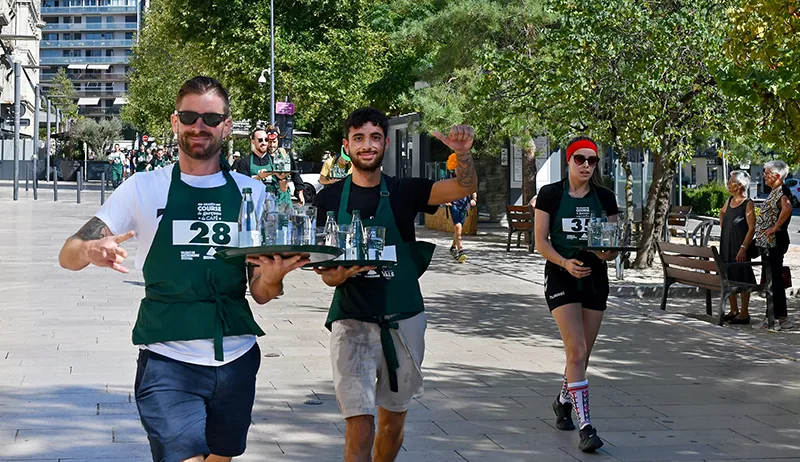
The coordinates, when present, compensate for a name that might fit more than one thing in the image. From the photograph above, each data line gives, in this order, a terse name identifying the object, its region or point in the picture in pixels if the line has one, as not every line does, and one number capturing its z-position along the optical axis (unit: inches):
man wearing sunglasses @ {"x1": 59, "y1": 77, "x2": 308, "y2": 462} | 151.6
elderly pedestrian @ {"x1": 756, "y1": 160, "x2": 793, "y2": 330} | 478.6
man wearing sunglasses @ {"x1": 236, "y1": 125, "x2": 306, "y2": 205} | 535.2
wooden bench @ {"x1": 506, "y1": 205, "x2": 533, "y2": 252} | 885.0
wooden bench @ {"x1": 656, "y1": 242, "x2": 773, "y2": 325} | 481.4
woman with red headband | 255.4
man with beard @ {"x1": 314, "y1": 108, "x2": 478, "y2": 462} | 189.8
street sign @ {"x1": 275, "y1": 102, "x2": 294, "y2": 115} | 1451.8
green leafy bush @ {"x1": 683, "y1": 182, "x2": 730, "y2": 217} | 1569.9
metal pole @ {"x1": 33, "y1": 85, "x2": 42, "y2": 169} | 2200.4
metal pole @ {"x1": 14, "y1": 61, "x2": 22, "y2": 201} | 1643.7
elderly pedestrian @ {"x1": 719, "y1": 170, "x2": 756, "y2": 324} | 493.0
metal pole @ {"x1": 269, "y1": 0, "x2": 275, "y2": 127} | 1564.5
